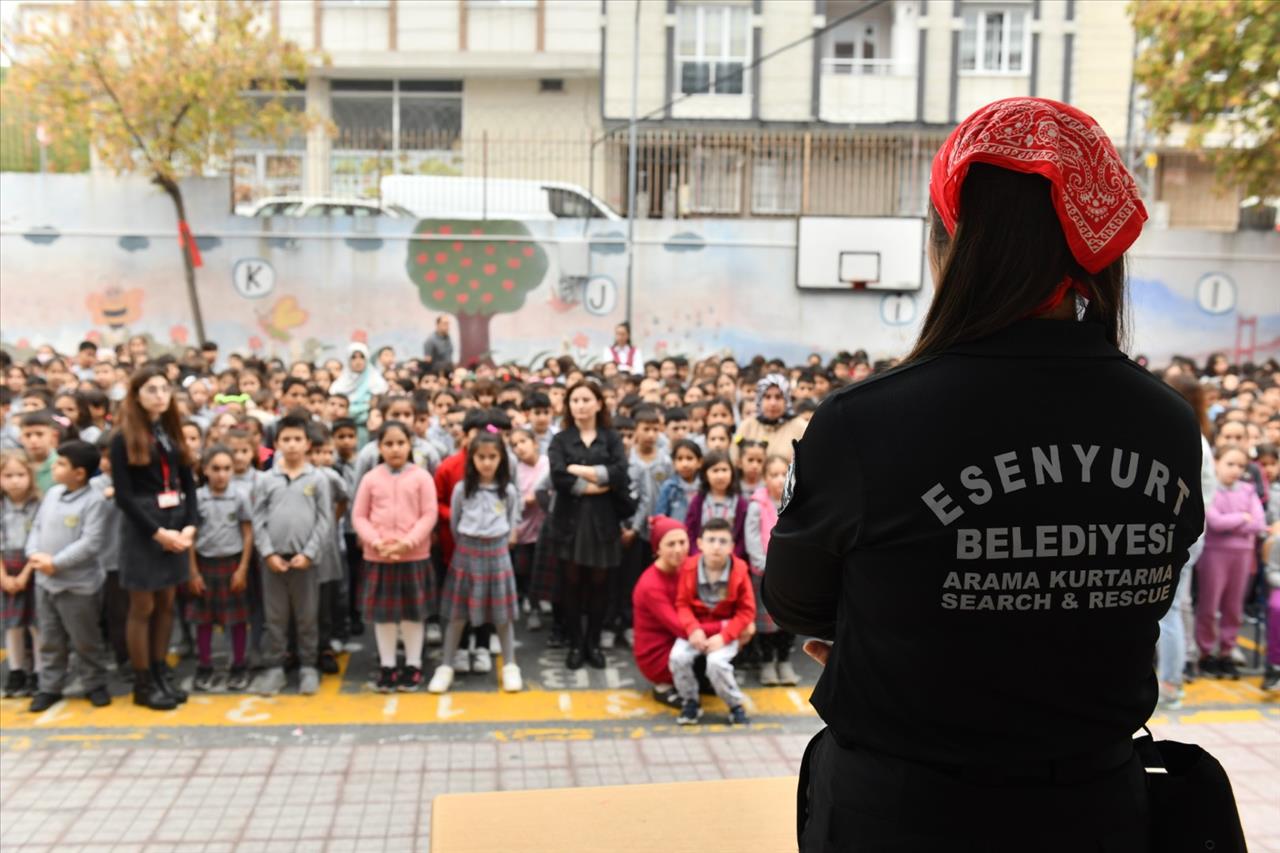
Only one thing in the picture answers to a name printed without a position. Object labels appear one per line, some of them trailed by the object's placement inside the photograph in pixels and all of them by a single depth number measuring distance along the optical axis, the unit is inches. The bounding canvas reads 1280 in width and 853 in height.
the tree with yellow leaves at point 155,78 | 576.4
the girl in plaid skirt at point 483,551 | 255.3
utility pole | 625.7
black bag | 69.3
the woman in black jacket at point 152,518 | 228.1
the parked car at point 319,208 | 665.6
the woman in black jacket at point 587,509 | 269.4
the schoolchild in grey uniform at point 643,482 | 295.0
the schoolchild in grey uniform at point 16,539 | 239.8
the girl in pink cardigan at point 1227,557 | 260.5
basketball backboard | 677.9
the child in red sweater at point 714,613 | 235.9
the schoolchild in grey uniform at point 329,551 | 262.2
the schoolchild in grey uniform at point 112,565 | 237.8
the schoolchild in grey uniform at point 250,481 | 259.0
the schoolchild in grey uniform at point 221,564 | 251.0
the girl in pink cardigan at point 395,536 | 254.2
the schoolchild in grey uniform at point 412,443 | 275.0
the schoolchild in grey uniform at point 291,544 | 248.4
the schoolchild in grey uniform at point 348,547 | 283.6
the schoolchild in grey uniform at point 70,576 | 232.4
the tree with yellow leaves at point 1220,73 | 532.1
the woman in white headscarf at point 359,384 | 399.5
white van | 668.7
